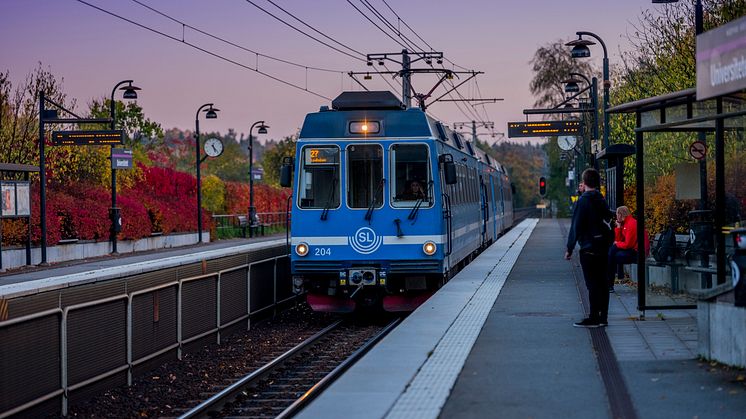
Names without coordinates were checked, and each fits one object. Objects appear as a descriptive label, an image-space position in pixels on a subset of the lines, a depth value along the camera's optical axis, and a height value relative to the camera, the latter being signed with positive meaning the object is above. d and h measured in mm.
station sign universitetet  10133 +1221
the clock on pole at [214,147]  52094 +2548
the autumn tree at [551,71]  75062 +8218
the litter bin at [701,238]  15297 -655
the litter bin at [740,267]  10148 -688
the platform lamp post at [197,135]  48978 +2953
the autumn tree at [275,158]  81062 +3104
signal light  67256 +579
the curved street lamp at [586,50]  29734 +3770
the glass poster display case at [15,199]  30703 +210
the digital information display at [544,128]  35438 +2086
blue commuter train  18078 -110
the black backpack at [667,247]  17266 -848
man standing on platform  13828 -516
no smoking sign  15609 +570
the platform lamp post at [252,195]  57969 +317
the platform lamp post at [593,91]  33906 +3256
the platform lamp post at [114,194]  39625 +364
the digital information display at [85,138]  37656 +2235
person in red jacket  18125 -788
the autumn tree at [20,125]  40769 +3006
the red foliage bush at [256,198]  59531 +169
